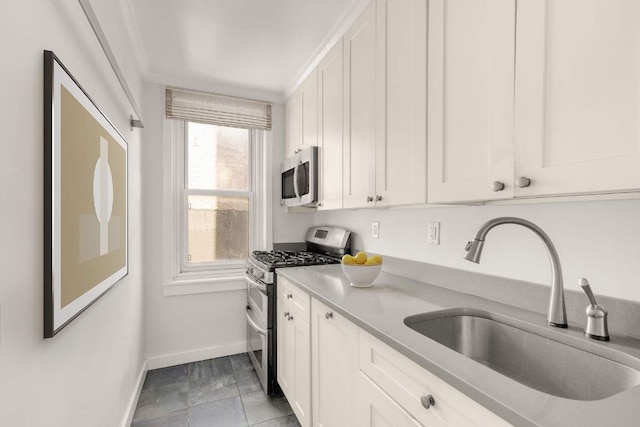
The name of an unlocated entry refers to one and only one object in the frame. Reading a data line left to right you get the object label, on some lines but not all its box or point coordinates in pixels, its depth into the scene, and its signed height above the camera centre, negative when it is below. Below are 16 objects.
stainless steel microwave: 2.25 +0.25
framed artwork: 0.84 +0.03
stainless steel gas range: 2.15 -0.53
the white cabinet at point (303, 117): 2.32 +0.76
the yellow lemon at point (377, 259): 1.64 -0.26
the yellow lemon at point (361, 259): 1.66 -0.25
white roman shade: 2.66 +0.88
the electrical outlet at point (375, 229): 2.12 -0.12
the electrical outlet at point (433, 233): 1.63 -0.12
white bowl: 1.59 -0.32
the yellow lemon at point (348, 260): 1.64 -0.26
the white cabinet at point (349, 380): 0.79 -0.59
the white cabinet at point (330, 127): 1.96 +0.55
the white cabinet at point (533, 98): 0.70 +0.31
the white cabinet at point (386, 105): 1.30 +0.50
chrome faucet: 0.99 -0.15
